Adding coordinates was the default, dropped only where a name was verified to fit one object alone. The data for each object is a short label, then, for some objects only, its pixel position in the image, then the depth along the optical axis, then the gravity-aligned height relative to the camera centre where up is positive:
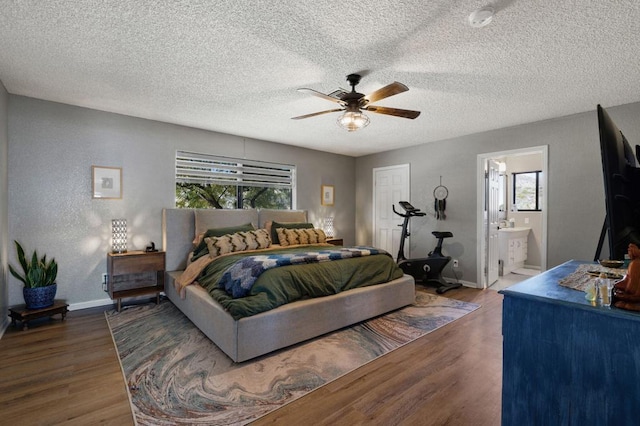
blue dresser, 0.93 -0.52
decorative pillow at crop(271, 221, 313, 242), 4.76 -0.24
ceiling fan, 2.71 +1.00
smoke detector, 1.83 +1.25
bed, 2.43 -0.96
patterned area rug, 1.89 -1.25
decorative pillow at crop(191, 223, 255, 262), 3.96 -0.33
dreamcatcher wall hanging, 5.20 +0.21
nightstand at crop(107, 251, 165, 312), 3.60 -0.86
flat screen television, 1.03 +0.09
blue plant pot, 3.11 -0.92
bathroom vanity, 5.63 -0.70
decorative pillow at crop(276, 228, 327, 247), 4.58 -0.40
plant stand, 3.01 -1.07
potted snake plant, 3.13 -0.76
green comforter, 2.52 -0.71
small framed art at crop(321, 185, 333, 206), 6.22 +0.35
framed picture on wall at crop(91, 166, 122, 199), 3.75 +0.38
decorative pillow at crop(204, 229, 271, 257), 3.77 -0.42
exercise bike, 4.75 -0.90
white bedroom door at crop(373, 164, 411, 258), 5.93 +0.23
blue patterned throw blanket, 2.66 -0.53
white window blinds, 4.55 +0.68
